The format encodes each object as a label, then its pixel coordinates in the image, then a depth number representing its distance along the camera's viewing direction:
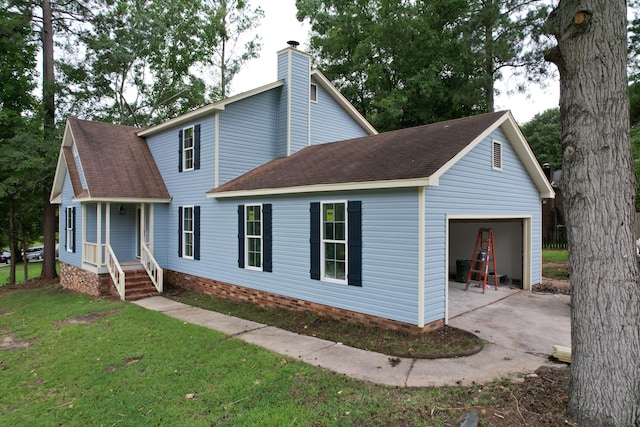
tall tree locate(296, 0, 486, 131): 21.62
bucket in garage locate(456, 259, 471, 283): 11.80
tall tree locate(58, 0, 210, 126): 19.36
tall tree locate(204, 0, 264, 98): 25.73
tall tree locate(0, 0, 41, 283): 15.29
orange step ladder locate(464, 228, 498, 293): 10.35
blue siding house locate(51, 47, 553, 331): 6.95
